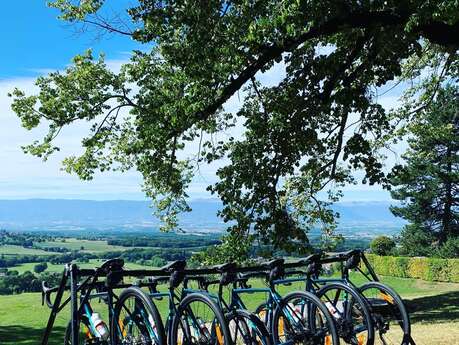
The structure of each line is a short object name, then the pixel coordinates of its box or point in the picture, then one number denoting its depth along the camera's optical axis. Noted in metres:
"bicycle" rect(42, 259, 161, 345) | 5.85
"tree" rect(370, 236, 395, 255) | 44.22
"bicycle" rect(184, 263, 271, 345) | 6.14
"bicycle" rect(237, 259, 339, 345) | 6.43
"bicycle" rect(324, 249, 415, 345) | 6.76
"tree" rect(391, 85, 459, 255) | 46.22
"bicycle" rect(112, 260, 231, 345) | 5.83
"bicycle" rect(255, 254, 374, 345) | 6.49
